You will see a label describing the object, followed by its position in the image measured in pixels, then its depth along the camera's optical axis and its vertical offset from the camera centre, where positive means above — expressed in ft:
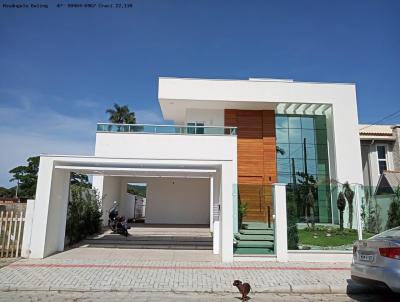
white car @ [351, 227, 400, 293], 17.48 -2.65
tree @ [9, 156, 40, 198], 141.79 +13.62
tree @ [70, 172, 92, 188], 115.71 +11.37
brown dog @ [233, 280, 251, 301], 19.97 -4.55
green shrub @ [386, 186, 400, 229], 33.63 +0.17
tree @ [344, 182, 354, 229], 33.34 +1.82
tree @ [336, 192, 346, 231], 33.94 +1.10
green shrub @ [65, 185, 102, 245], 38.57 -0.62
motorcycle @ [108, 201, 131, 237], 44.93 -1.82
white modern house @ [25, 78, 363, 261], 54.80 +13.31
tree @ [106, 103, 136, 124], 122.62 +35.05
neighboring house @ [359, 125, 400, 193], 73.15 +13.76
